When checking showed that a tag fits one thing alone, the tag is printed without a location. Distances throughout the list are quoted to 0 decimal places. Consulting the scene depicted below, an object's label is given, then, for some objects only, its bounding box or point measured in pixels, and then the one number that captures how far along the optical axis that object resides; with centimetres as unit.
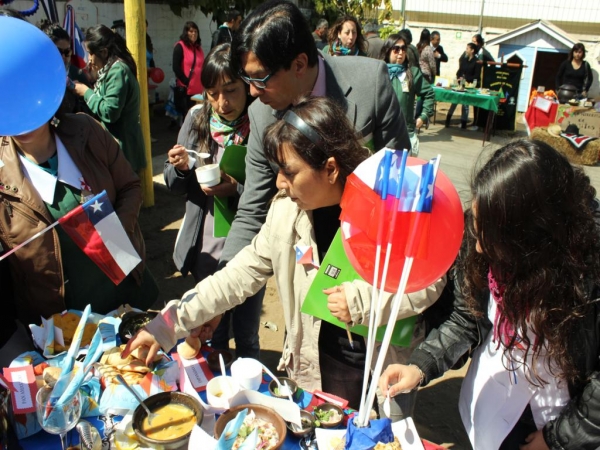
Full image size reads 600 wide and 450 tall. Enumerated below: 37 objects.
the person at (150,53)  918
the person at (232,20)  752
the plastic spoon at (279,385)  179
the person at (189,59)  809
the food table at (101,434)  163
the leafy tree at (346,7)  1302
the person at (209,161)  259
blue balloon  182
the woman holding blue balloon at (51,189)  193
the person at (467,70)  1155
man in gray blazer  208
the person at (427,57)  1040
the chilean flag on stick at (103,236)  205
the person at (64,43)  439
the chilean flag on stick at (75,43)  525
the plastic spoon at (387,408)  141
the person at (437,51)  1260
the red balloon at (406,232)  129
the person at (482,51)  1204
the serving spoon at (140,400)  164
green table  999
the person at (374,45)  704
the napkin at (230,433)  143
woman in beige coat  171
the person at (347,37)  577
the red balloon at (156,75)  899
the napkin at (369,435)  131
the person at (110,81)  422
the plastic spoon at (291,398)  164
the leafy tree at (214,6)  1013
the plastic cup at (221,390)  170
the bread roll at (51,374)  182
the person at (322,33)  930
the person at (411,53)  747
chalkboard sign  1092
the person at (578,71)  1030
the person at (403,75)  622
